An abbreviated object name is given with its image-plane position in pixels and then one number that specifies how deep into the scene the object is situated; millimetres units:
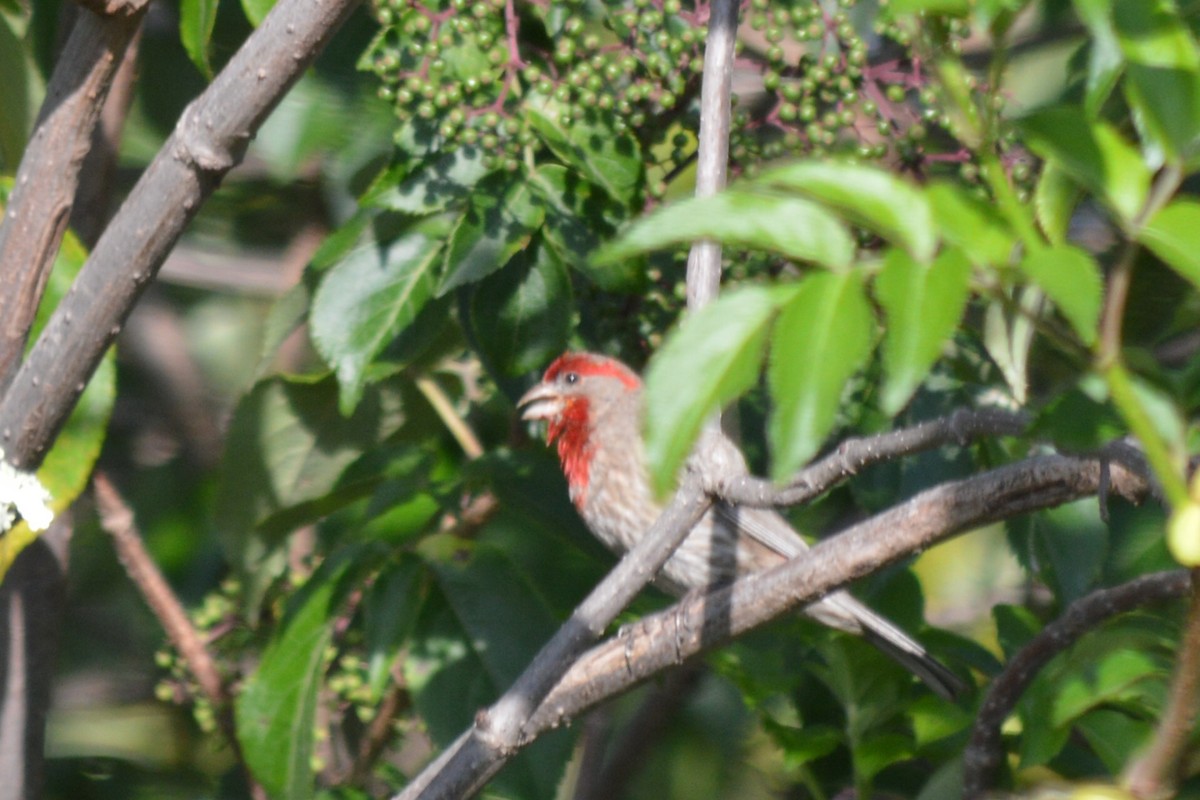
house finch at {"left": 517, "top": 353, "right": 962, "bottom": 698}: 8125
